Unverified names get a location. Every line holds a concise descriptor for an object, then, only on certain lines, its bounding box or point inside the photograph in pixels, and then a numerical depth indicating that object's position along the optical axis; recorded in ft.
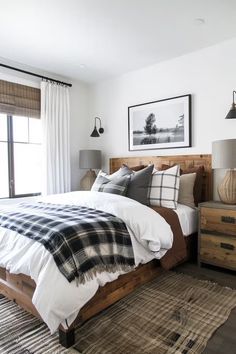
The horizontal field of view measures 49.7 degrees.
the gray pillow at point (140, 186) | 9.13
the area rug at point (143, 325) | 5.24
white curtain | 12.55
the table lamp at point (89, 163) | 13.33
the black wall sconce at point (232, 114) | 9.28
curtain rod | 11.21
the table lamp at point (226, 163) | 8.41
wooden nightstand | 8.29
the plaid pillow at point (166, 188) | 9.14
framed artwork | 11.06
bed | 5.56
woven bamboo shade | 11.13
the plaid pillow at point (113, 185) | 9.13
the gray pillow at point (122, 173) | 10.11
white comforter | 4.99
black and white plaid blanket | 5.35
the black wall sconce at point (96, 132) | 14.02
